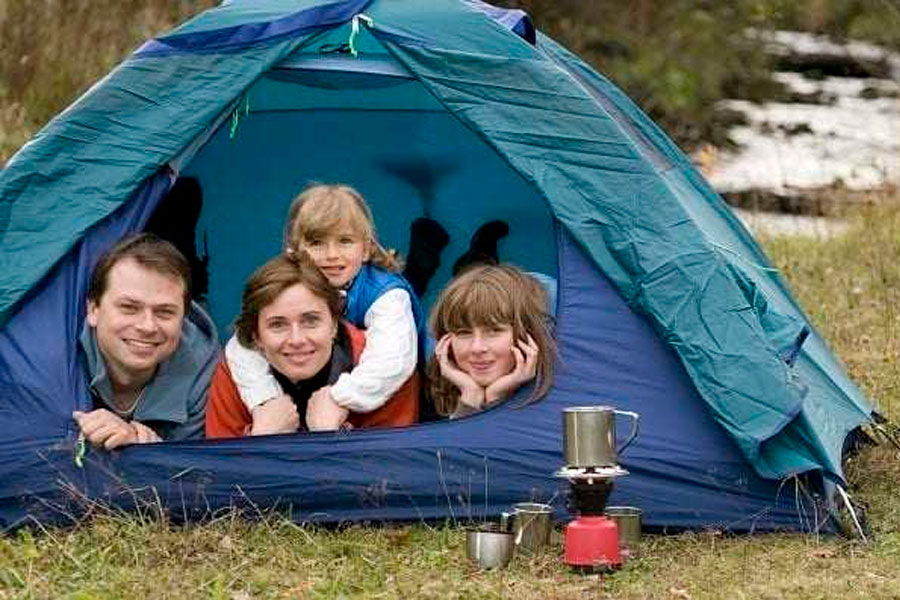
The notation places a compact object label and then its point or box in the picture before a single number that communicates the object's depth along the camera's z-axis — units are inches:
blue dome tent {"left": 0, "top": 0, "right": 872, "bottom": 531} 347.9
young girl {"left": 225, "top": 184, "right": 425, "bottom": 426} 361.7
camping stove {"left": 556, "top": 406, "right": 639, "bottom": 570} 314.2
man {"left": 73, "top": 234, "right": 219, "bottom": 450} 352.8
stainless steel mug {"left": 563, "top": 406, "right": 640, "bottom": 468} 313.1
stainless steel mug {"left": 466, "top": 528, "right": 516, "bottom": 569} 324.8
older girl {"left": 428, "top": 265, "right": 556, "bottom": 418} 354.3
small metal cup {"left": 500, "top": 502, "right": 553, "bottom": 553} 331.9
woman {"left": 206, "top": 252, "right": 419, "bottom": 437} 359.6
